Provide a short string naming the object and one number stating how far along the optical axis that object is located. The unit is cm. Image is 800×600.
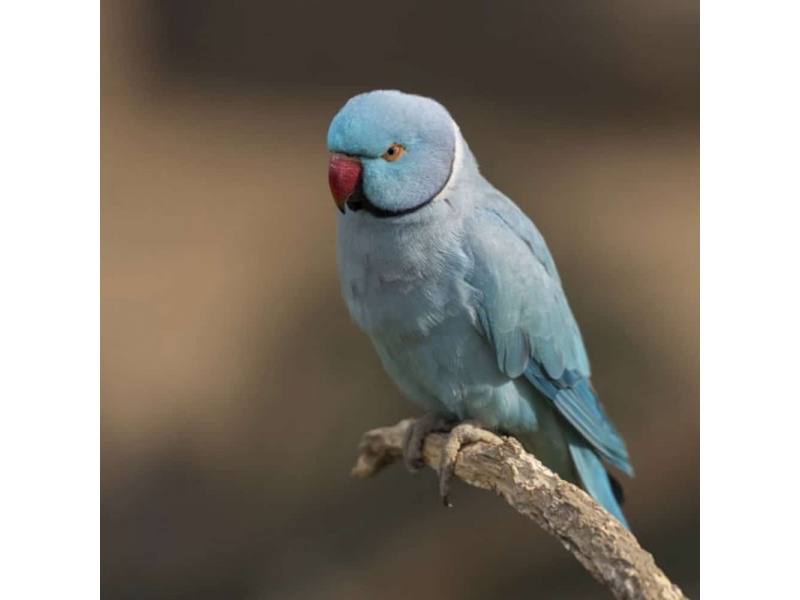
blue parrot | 453
